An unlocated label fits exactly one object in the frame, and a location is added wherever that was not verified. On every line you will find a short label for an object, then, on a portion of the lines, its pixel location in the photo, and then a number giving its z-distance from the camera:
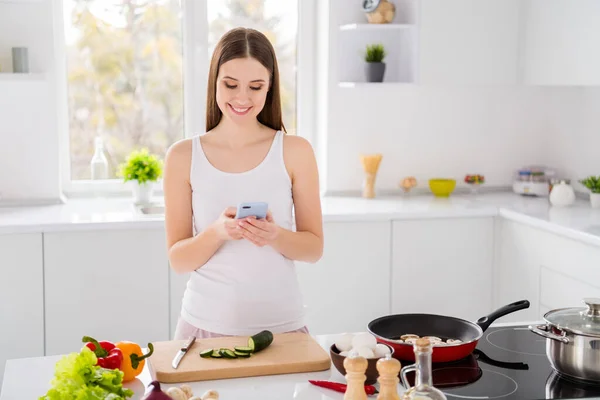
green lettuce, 1.30
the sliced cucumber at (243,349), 1.76
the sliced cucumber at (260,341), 1.77
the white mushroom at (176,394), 1.41
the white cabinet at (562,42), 3.52
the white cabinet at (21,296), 3.18
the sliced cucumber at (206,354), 1.74
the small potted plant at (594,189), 3.74
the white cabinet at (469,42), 3.86
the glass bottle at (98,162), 3.94
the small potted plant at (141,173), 3.70
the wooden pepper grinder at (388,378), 1.35
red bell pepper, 1.57
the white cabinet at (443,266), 3.59
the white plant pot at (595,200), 3.74
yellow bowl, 4.07
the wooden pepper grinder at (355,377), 1.39
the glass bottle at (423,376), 1.29
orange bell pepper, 1.63
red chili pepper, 1.58
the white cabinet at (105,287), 3.24
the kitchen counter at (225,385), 1.59
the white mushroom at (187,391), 1.49
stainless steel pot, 1.59
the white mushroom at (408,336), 1.78
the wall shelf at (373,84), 3.85
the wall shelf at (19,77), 3.45
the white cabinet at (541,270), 3.11
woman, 2.09
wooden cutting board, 1.66
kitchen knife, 1.69
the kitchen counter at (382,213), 3.23
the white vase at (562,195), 3.79
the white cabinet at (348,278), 3.51
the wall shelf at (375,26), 3.81
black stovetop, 1.58
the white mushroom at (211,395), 1.42
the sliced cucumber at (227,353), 1.73
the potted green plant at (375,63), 3.88
